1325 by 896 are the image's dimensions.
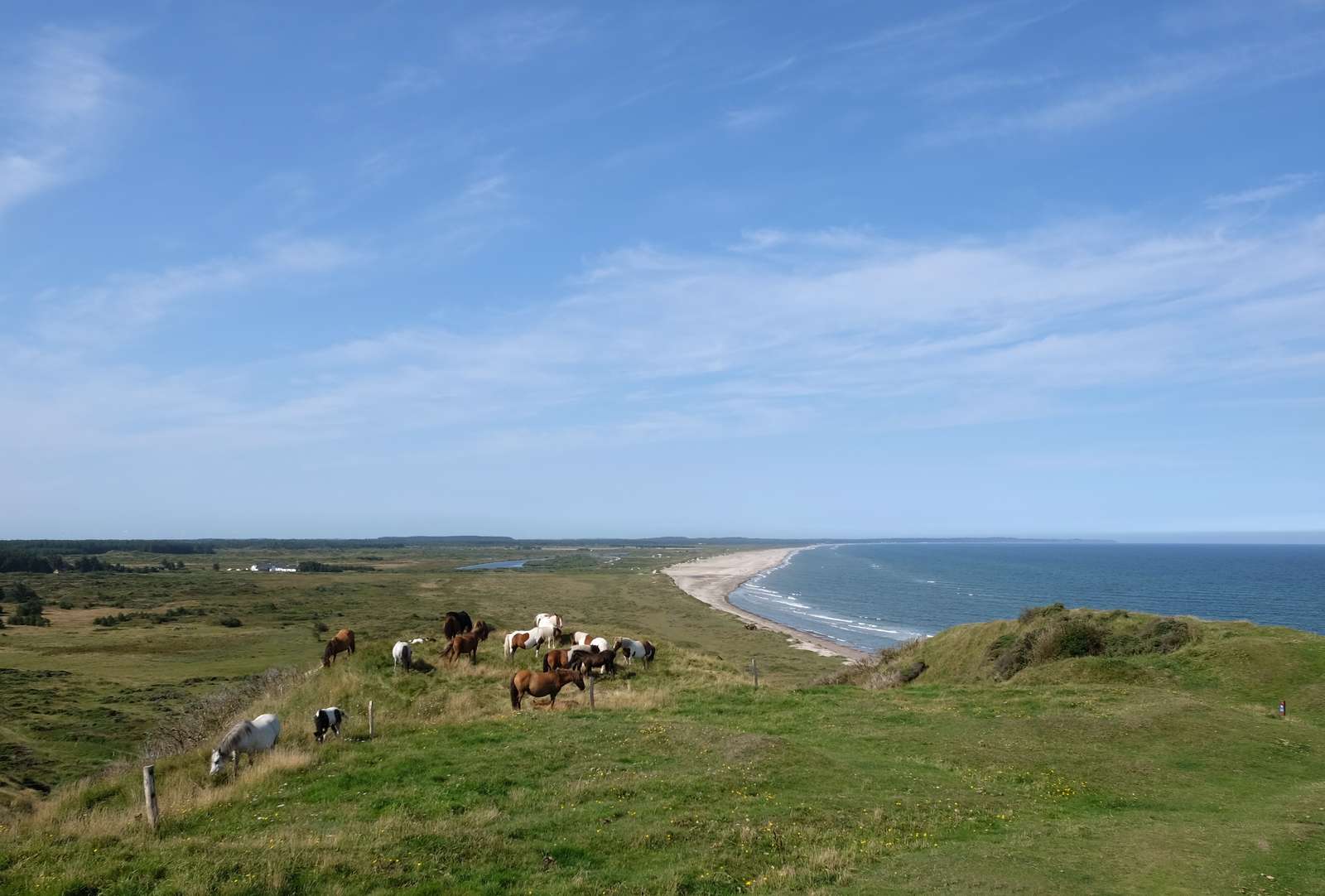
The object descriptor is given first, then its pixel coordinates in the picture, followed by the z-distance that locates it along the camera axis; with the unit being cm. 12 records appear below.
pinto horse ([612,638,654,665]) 3428
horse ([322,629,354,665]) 3241
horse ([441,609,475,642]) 3459
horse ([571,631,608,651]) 3321
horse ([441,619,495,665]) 3216
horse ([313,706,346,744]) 2108
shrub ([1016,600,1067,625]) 4012
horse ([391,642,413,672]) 3116
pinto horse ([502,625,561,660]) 3372
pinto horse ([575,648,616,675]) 3183
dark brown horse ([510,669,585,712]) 2545
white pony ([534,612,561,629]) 3472
